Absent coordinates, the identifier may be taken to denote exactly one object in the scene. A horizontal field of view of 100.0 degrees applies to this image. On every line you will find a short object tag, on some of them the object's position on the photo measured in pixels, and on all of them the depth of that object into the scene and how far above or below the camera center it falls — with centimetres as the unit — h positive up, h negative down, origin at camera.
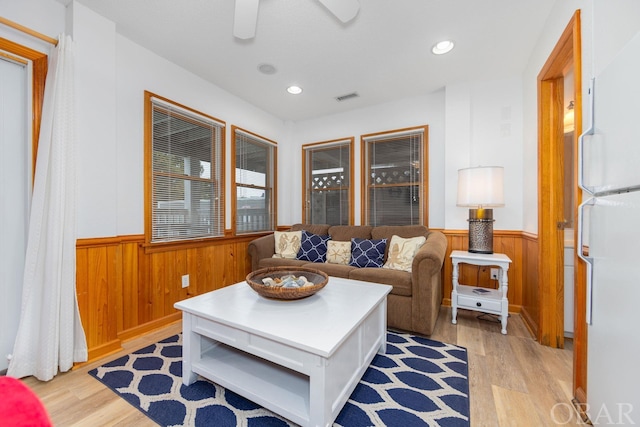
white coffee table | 122 -69
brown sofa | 225 -63
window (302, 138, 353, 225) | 388 +46
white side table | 236 -77
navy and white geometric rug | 138 -106
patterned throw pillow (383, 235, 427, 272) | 266 -40
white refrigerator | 97 -11
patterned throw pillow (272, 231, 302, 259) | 338 -40
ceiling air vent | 331 +147
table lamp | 252 +14
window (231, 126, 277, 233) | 342 +43
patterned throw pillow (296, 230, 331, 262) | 329 -44
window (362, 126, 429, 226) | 338 +47
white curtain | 168 -20
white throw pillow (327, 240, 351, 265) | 314 -47
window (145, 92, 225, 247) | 248 +41
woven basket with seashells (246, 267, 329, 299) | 161 -47
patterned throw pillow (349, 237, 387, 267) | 291 -45
